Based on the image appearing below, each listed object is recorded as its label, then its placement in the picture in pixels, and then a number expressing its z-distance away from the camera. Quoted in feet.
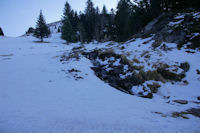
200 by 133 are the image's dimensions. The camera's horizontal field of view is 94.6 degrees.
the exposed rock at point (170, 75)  23.39
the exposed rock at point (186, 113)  12.80
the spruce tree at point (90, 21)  128.47
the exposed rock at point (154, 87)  20.83
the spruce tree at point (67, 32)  119.96
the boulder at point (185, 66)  25.12
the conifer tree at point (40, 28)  113.80
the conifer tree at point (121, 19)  87.04
